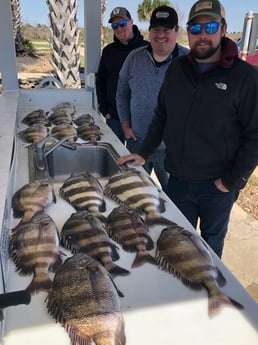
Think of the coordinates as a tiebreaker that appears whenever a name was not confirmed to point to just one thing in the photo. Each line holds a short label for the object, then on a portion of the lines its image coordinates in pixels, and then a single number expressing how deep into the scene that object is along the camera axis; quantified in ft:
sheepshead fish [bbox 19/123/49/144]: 8.19
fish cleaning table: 3.16
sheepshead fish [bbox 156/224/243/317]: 3.58
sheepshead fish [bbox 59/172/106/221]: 5.20
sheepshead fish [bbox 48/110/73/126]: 9.61
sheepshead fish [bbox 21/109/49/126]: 9.40
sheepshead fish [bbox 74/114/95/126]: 9.54
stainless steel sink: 8.14
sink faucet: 6.67
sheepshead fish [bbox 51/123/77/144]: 8.46
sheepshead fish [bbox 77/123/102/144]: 8.54
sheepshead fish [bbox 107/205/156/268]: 4.17
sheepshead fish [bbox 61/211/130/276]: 3.96
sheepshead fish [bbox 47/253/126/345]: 3.02
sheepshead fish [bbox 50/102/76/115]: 10.64
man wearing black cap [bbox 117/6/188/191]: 8.67
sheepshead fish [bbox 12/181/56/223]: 4.94
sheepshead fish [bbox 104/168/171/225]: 5.05
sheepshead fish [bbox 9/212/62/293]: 3.70
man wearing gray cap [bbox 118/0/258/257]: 5.80
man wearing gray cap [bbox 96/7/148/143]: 11.05
